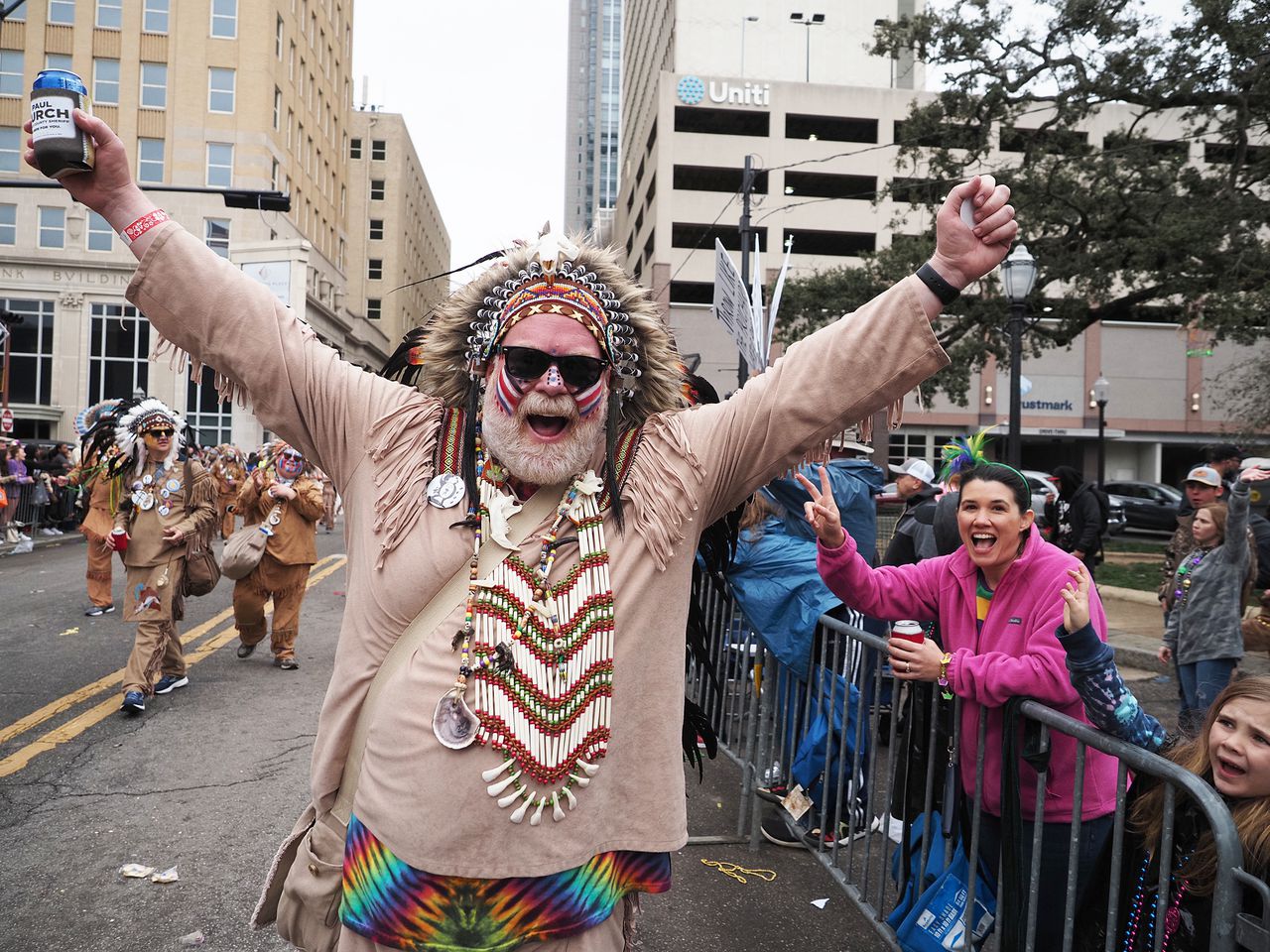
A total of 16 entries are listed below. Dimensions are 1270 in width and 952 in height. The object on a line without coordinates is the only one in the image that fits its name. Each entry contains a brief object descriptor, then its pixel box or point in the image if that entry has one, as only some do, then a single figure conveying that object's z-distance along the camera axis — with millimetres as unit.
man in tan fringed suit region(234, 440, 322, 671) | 7426
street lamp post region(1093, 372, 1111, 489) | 21109
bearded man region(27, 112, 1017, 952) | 1923
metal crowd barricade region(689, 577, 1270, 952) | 1949
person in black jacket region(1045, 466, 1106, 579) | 10180
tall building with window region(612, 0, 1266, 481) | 37000
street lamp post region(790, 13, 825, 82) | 42553
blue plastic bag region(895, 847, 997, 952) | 2730
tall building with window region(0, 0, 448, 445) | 33062
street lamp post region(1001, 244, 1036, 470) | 10148
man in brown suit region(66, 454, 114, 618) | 8805
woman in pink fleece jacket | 2635
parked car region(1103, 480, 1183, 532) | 24234
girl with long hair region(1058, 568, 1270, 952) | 2119
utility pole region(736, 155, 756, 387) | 15545
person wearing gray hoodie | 5355
